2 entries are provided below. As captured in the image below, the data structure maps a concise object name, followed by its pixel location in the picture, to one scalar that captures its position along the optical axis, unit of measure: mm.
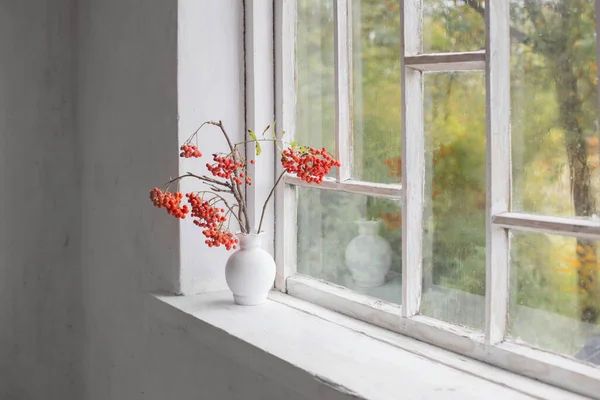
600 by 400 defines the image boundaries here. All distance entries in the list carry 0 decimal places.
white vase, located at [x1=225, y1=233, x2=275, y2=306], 1476
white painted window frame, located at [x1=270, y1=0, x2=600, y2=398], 1037
